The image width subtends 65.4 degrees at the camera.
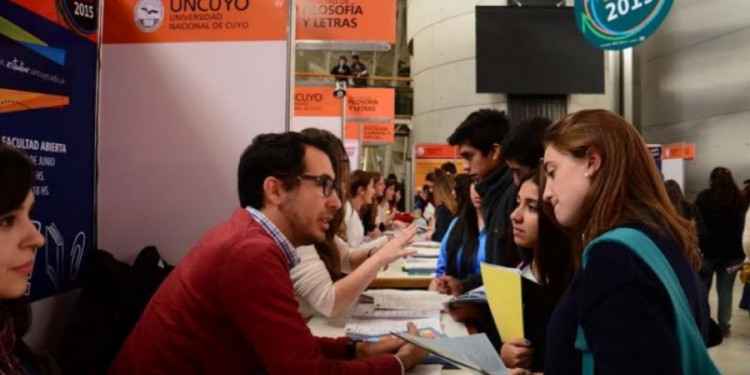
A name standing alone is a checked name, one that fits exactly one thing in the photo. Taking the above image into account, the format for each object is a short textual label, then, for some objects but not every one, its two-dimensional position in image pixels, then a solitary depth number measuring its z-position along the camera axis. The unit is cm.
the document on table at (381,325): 204
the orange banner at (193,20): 248
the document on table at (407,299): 248
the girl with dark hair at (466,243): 280
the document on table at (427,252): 468
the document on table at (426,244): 548
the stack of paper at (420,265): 376
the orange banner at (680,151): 964
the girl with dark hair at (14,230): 110
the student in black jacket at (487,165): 248
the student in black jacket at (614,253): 101
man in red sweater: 140
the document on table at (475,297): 205
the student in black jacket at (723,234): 536
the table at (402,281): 348
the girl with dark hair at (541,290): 174
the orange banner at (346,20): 478
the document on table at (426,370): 168
